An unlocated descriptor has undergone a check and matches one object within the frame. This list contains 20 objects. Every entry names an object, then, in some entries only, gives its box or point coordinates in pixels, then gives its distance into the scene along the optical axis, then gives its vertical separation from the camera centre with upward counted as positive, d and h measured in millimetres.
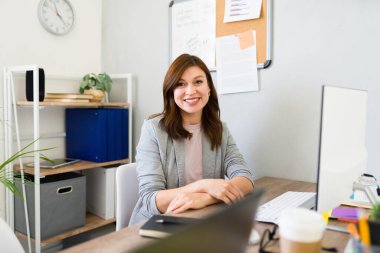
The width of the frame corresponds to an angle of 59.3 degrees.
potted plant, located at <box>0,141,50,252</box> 1030 -445
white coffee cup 711 -275
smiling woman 1436 -209
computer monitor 898 -119
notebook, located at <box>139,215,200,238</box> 943 -365
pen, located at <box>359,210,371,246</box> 618 -243
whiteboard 2109 +468
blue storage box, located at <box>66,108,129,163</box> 2361 -259
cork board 1853 +414
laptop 396 -178
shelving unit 2008 -313
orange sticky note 1916 +359
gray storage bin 2092 -697
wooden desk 894 -401
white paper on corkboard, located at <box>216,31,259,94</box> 1928 +209
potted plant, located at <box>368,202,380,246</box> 622 -237
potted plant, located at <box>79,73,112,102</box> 2477 +113
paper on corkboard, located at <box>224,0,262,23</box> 1886 +532
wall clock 2428 +613
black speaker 2062 +75
